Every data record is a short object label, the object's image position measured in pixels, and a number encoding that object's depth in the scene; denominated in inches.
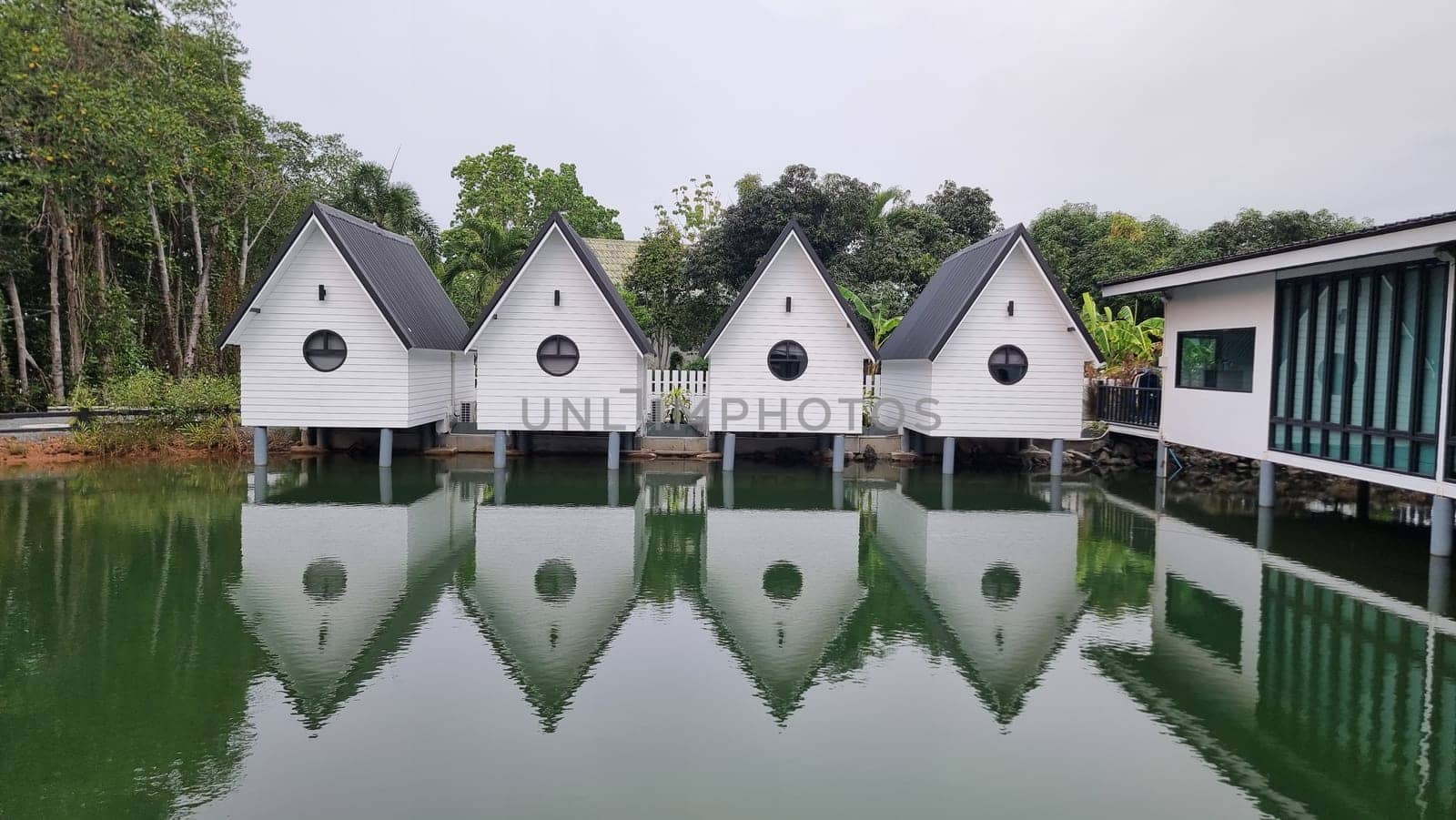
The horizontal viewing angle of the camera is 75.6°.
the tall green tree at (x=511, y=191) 1817.2
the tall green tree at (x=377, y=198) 1200.2
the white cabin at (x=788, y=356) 783.7
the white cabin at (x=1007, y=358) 773.3
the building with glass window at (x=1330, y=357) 457.4
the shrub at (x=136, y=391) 829.8
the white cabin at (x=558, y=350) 780.6
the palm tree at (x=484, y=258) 1206.9
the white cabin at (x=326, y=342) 765.3
